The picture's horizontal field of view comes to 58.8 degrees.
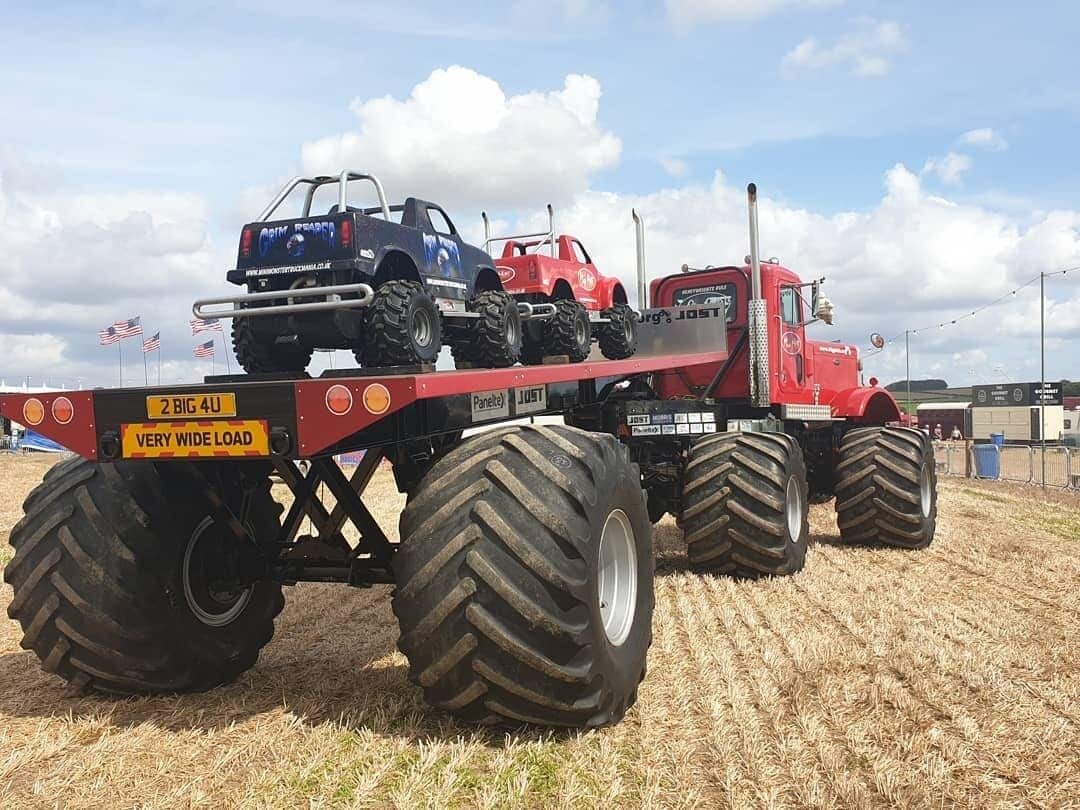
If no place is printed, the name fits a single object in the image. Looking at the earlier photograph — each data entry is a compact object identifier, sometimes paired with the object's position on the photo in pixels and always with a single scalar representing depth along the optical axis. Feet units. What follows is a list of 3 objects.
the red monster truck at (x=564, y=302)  29.09
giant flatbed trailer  12.98
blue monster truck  20.88
